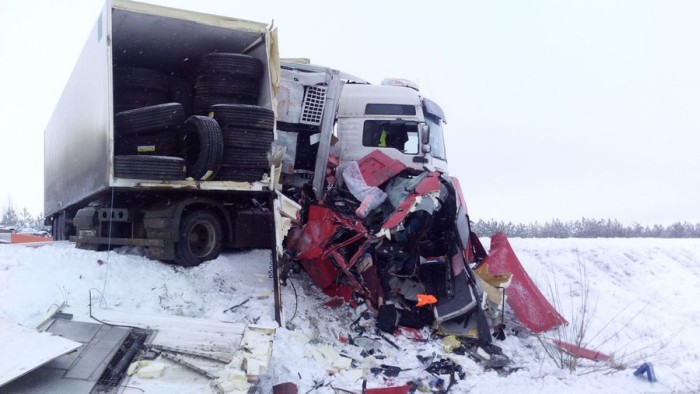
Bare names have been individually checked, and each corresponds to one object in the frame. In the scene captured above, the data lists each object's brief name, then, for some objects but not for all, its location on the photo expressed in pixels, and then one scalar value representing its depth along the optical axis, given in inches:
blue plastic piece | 251.2
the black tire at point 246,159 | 269.3
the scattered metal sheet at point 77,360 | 164.9
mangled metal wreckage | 292.5
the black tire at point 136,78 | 280.8
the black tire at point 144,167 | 246.1
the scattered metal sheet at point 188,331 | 199.2
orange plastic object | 291.7
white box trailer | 253.1
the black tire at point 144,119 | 257.0
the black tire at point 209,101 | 285.1
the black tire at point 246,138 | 267.4
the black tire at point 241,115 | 268.4
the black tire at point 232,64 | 283.6
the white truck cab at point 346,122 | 371.9
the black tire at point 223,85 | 284.2
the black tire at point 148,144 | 257.6
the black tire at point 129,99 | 281.6
